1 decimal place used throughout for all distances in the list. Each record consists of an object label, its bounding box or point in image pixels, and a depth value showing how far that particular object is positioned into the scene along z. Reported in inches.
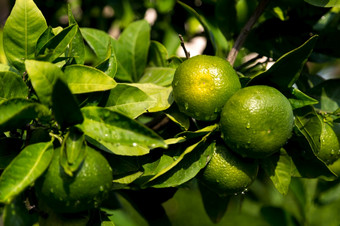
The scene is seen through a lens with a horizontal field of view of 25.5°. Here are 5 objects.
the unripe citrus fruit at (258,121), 24.0
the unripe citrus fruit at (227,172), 25.0
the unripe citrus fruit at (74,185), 22.5
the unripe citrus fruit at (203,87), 24.6
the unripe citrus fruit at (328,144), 26.1
